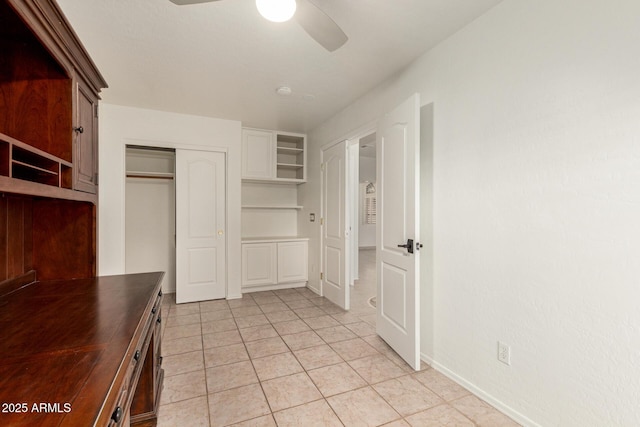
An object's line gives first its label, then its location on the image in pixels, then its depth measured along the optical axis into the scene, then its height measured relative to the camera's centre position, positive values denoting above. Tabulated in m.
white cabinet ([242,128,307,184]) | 4.33 +0.94
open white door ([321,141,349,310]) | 3.61 -0.17
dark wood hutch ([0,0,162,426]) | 0.77 -0.36
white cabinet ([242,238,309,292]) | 4.31 -0.76
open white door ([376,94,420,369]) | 2.19 -0.14
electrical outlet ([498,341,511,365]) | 1.74 -0.85
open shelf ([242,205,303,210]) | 4.49 +0.11
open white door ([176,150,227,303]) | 3.81 -0.15
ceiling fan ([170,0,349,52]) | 1.39 +1.01
